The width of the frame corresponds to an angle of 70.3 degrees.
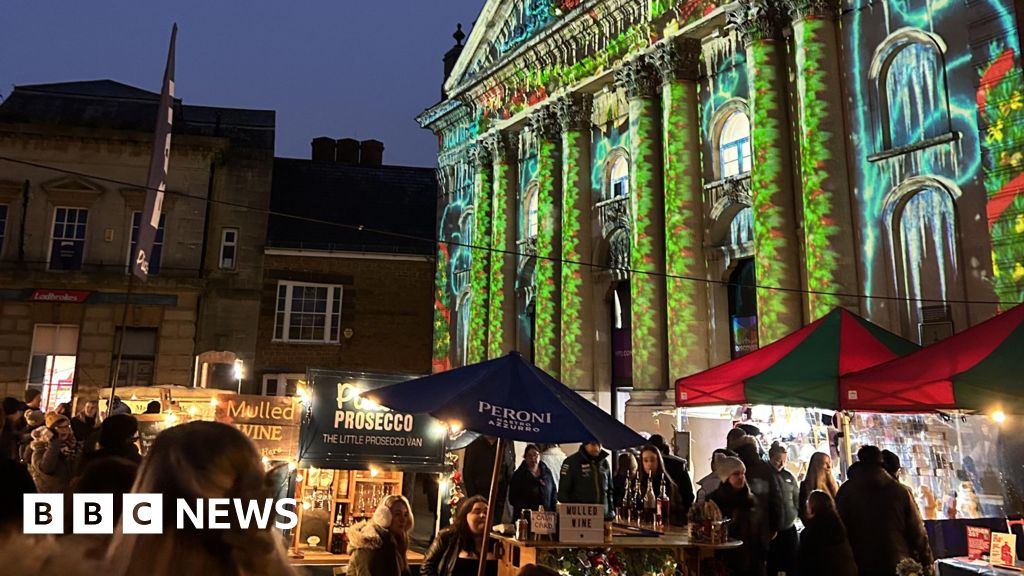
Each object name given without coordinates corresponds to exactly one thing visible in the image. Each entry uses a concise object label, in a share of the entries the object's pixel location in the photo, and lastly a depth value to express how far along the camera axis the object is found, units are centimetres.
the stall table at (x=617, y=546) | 671
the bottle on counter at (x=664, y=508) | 808
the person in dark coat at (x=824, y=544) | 677
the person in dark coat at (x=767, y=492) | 818
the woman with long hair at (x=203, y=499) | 189
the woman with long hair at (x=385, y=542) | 559
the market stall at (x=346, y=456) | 712
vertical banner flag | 1120
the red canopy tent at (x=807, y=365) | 966
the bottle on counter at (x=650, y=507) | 838
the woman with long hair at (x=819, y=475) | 829
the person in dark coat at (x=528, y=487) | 941
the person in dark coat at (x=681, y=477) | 963
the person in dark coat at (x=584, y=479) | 898
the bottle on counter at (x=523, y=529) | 683
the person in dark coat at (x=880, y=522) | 705
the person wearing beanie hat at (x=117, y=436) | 548
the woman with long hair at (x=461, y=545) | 645
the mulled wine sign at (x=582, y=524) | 675
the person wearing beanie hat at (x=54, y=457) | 805
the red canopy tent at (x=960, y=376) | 727
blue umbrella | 599
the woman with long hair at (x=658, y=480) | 826
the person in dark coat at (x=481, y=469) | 1098
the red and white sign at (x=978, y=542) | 721
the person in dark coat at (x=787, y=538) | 853
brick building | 2820
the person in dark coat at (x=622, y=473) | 1049
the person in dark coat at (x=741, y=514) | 777
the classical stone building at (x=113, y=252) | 2438
